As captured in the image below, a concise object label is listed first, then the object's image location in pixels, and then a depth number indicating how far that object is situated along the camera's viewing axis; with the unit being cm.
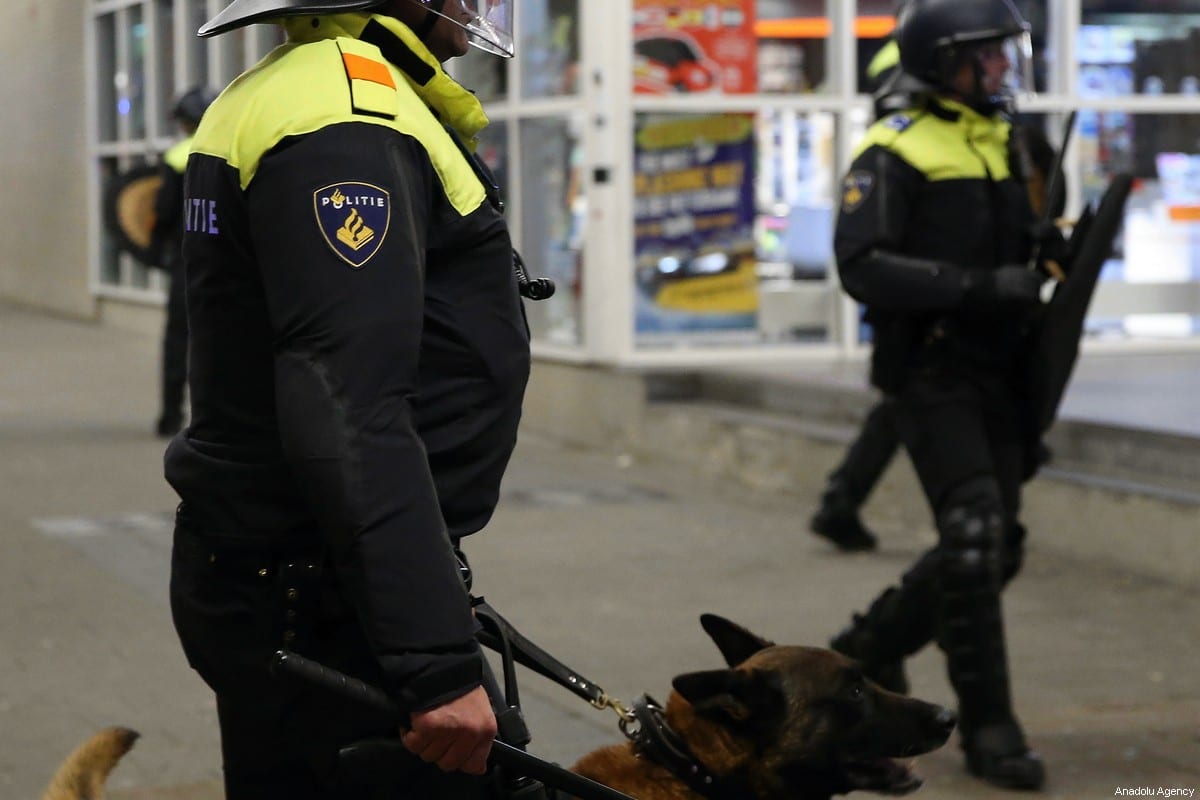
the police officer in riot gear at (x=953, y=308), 509
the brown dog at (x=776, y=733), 293
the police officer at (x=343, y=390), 238
